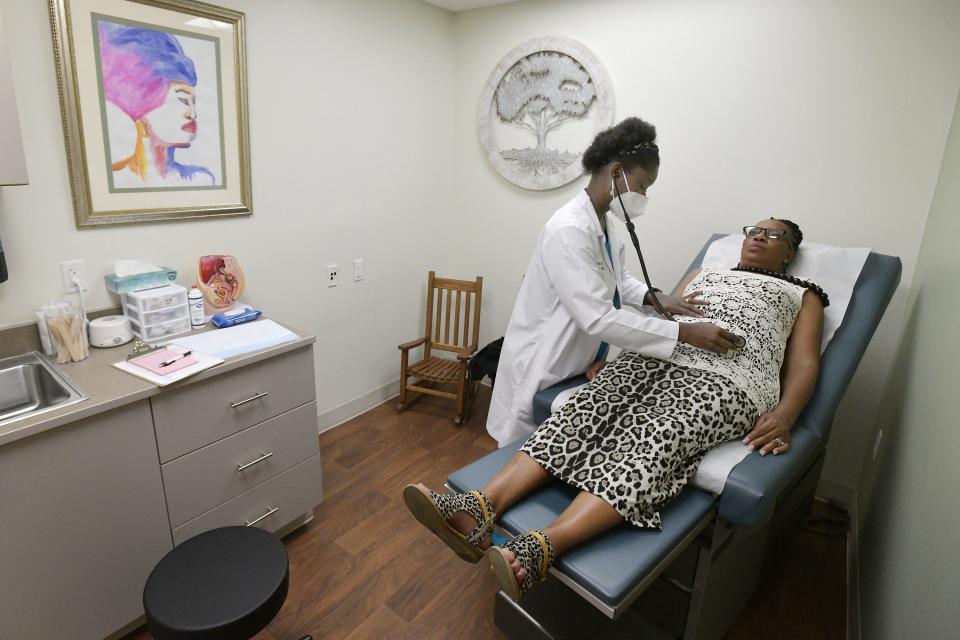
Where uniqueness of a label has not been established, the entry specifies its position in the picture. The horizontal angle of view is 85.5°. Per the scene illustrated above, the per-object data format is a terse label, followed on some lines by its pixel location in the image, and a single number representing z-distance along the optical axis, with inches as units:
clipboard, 55.7
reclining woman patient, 46.3
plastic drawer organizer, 66.7
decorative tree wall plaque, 97.0
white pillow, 71.8
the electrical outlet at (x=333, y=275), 99.0
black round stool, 43.8
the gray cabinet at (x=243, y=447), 58.9
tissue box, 68.4
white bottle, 72.3
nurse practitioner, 61.6
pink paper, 57.9
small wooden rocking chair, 109.7
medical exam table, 43.7
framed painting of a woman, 62.6
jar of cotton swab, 59.3
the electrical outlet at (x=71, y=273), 65.3
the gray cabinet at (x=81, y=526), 47.4
